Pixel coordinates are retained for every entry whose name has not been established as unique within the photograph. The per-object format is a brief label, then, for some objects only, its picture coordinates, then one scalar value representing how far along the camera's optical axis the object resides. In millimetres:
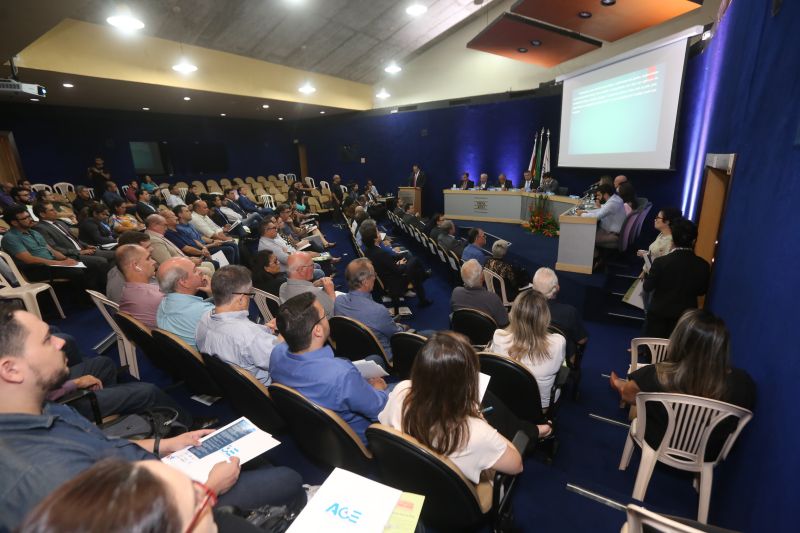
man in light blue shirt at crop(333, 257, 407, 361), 2748
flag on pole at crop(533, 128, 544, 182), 9469
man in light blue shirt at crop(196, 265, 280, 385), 2131
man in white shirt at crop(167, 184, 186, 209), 9423
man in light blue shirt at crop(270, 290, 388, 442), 1648
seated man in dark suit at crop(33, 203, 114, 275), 4715
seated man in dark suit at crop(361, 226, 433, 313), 4609
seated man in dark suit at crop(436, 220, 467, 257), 5855
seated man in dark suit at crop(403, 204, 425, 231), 7977
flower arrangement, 8062
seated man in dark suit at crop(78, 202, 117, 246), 5457
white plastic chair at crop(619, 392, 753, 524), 1659
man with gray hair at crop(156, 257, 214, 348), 2533
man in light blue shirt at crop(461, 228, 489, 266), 4711
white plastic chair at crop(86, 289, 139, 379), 2988
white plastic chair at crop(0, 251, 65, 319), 3605
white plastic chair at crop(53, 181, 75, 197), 10202
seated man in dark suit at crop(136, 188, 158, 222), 7117
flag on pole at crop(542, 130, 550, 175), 9172
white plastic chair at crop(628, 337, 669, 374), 2475
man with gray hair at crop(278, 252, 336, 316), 3059
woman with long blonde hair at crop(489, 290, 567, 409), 2090
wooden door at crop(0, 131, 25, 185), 9748
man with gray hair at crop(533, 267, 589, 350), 2715
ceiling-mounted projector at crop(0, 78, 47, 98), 4375
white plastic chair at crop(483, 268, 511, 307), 4203
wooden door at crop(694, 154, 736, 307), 3430
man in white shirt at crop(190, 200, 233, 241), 6453
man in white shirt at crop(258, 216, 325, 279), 4941
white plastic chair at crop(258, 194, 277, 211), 12000
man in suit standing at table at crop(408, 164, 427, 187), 12633
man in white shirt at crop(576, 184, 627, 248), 5012
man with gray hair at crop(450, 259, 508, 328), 3092
